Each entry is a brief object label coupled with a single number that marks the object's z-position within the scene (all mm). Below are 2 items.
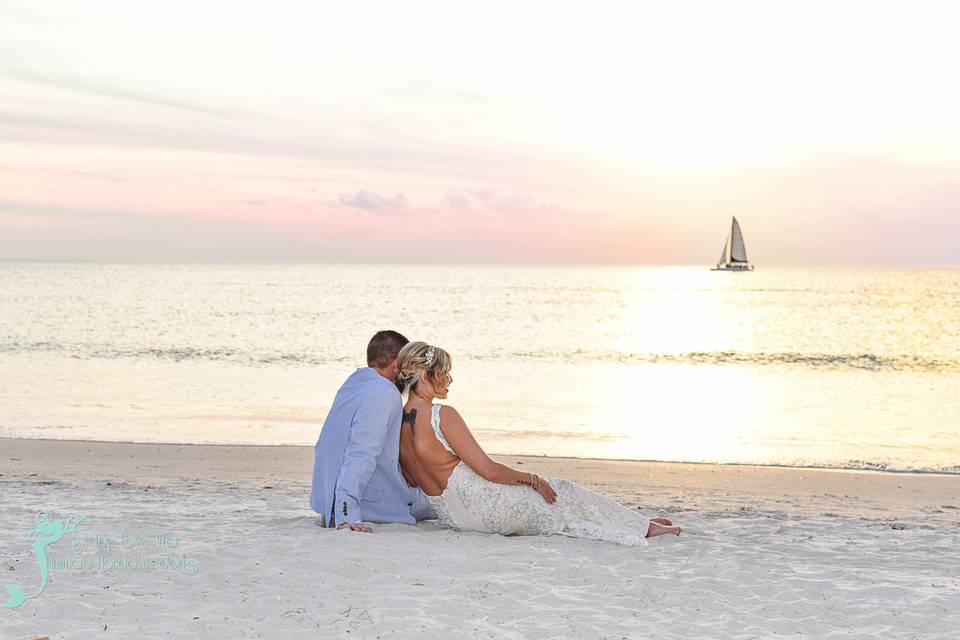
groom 5820
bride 5852
